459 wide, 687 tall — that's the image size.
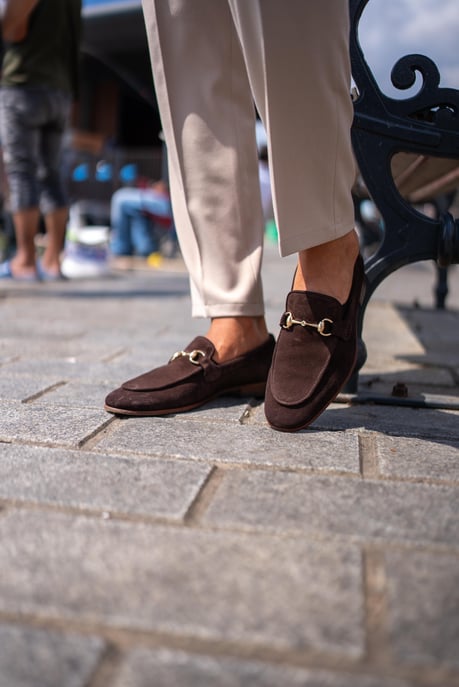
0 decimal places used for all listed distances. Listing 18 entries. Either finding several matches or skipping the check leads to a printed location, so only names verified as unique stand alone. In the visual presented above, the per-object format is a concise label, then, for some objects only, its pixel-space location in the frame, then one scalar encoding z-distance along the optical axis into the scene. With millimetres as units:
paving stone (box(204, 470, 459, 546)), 787
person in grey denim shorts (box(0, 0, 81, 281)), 3594
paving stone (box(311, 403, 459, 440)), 1198
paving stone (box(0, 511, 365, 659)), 597
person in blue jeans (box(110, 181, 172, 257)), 7379
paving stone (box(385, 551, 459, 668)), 568
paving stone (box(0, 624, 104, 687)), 530
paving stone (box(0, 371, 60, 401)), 1370
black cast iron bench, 1370
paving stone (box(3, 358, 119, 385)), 1590
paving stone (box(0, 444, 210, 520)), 836
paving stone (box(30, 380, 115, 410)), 1330
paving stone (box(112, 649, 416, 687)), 529
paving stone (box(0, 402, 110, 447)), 1080
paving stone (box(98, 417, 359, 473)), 1003
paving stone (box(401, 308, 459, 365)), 2071
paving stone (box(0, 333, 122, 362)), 1882
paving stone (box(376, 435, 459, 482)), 972
